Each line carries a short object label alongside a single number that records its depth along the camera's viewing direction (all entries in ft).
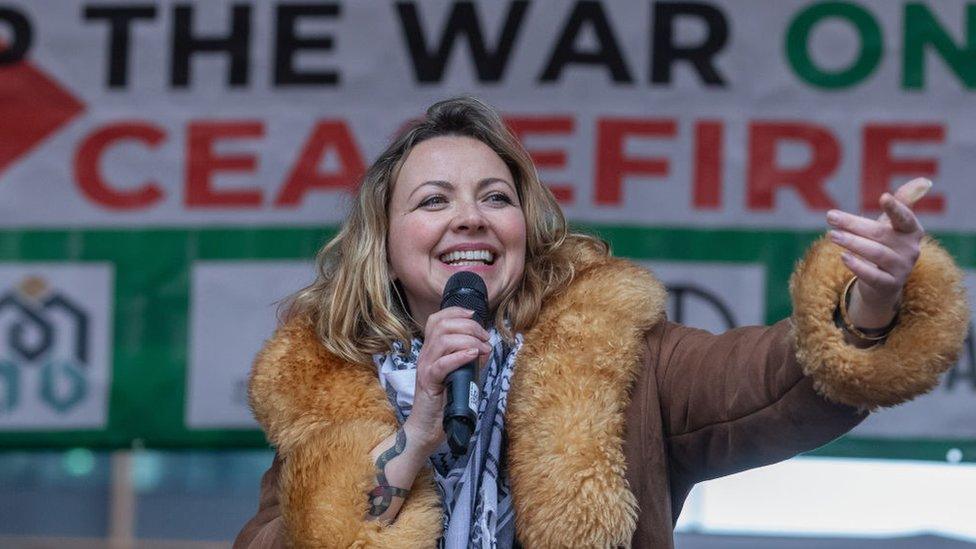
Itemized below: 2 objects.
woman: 19.88
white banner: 23.20
